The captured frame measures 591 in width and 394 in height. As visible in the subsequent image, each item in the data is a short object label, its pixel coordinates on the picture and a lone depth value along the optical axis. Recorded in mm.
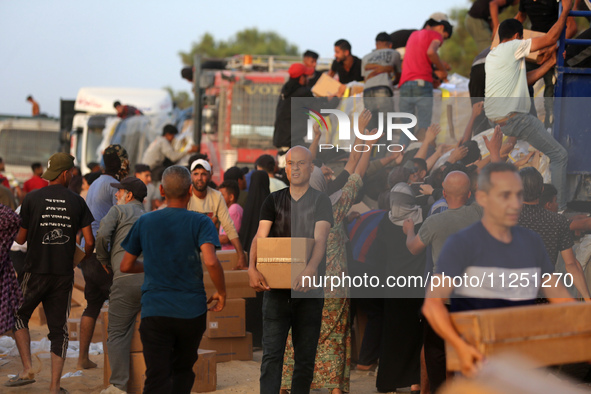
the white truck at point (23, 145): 57062
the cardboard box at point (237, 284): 16734
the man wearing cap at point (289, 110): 21906
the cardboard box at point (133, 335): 13773
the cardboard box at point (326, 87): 21781
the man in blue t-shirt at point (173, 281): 10289
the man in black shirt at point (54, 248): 13812
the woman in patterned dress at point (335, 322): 13703
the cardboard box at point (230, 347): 16672
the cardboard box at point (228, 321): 16500
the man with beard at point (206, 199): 16391
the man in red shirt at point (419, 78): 19328
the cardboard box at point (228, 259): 16844
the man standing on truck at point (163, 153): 31203
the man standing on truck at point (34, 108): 61500
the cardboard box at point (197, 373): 13766
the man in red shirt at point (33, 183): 32759
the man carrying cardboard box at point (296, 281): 11469
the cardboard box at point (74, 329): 17672
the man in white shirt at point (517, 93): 14703
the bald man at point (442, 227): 10062
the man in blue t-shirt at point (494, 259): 7574
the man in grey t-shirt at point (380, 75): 19516
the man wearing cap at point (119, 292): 13367
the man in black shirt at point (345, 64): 23672
